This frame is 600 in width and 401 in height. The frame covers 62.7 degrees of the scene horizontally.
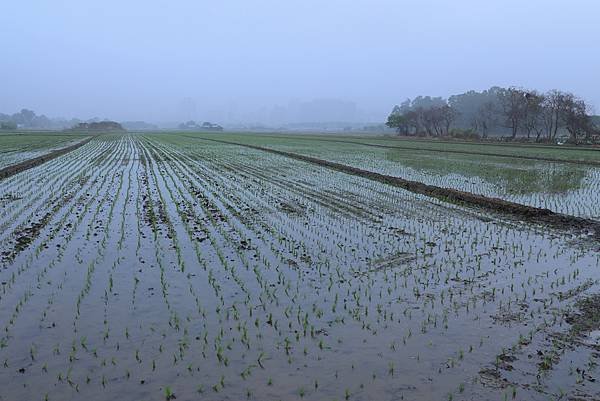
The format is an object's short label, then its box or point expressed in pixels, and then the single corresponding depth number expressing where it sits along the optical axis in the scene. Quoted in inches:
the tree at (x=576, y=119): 1933.6
